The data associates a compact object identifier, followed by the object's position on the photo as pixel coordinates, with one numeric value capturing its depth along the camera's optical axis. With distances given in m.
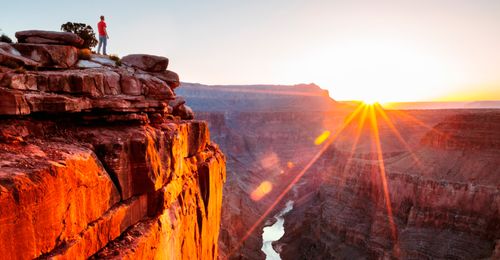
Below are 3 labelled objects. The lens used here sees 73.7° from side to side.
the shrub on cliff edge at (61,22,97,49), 14.69
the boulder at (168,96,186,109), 17.19
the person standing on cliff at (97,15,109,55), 15.77
